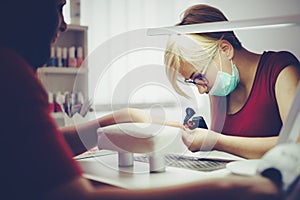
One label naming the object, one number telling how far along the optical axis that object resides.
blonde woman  0.94
